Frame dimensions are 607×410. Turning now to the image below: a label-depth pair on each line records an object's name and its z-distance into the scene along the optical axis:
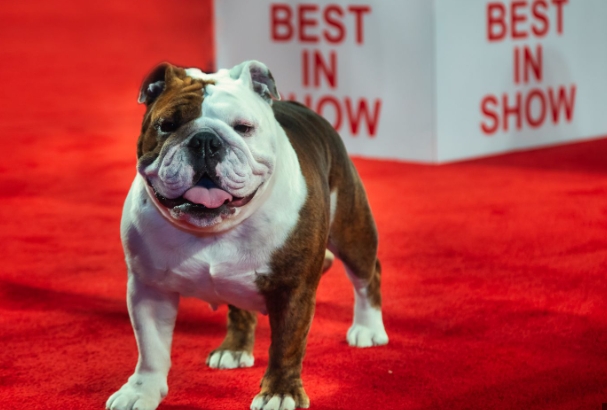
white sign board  5.73
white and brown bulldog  2.13
